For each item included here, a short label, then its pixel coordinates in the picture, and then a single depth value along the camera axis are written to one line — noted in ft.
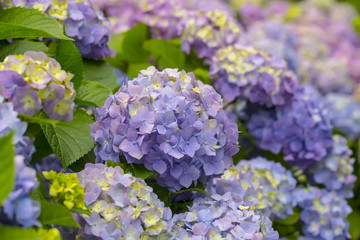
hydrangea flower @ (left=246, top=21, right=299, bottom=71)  5.53
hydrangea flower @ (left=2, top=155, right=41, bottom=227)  2.57
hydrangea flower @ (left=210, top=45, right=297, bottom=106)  3.92
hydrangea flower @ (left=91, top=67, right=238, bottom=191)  3.04
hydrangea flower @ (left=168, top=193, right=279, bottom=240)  3.03
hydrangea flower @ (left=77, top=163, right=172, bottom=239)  2.89
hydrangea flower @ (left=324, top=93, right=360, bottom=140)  5.60
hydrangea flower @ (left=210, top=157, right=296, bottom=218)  3.39
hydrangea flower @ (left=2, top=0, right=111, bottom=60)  3.45
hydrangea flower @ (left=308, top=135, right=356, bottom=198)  4.14
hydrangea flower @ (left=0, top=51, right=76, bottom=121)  2.83
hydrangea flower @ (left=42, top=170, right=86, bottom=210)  2.81
